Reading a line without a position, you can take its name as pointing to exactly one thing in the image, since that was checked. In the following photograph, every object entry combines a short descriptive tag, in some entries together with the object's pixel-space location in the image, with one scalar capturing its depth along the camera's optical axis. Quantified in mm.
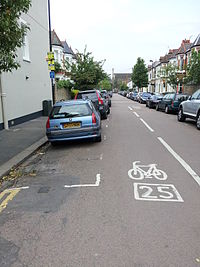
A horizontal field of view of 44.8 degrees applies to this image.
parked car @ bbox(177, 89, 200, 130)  11648
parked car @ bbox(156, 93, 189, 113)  17438
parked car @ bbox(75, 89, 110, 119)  14156
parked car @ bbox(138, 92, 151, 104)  33794
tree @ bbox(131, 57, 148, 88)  69250
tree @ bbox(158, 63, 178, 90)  29531
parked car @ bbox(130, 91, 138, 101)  43341
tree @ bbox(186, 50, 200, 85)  24266
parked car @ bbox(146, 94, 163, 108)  24012
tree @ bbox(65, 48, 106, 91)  27125
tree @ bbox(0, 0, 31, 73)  4836
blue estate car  7703
